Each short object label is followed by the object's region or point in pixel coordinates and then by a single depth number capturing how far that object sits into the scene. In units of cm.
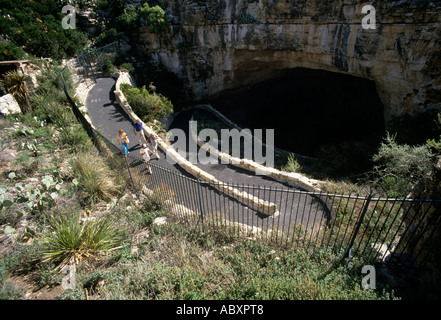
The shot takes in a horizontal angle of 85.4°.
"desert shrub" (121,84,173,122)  1350
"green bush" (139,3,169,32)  1625
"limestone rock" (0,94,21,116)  1044
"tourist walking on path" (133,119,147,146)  915
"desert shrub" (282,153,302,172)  1059
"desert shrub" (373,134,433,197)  825
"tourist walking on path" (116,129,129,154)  830
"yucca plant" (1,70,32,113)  1095
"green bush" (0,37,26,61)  1378
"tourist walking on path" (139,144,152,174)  855
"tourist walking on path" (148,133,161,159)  920
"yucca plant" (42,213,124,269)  451
